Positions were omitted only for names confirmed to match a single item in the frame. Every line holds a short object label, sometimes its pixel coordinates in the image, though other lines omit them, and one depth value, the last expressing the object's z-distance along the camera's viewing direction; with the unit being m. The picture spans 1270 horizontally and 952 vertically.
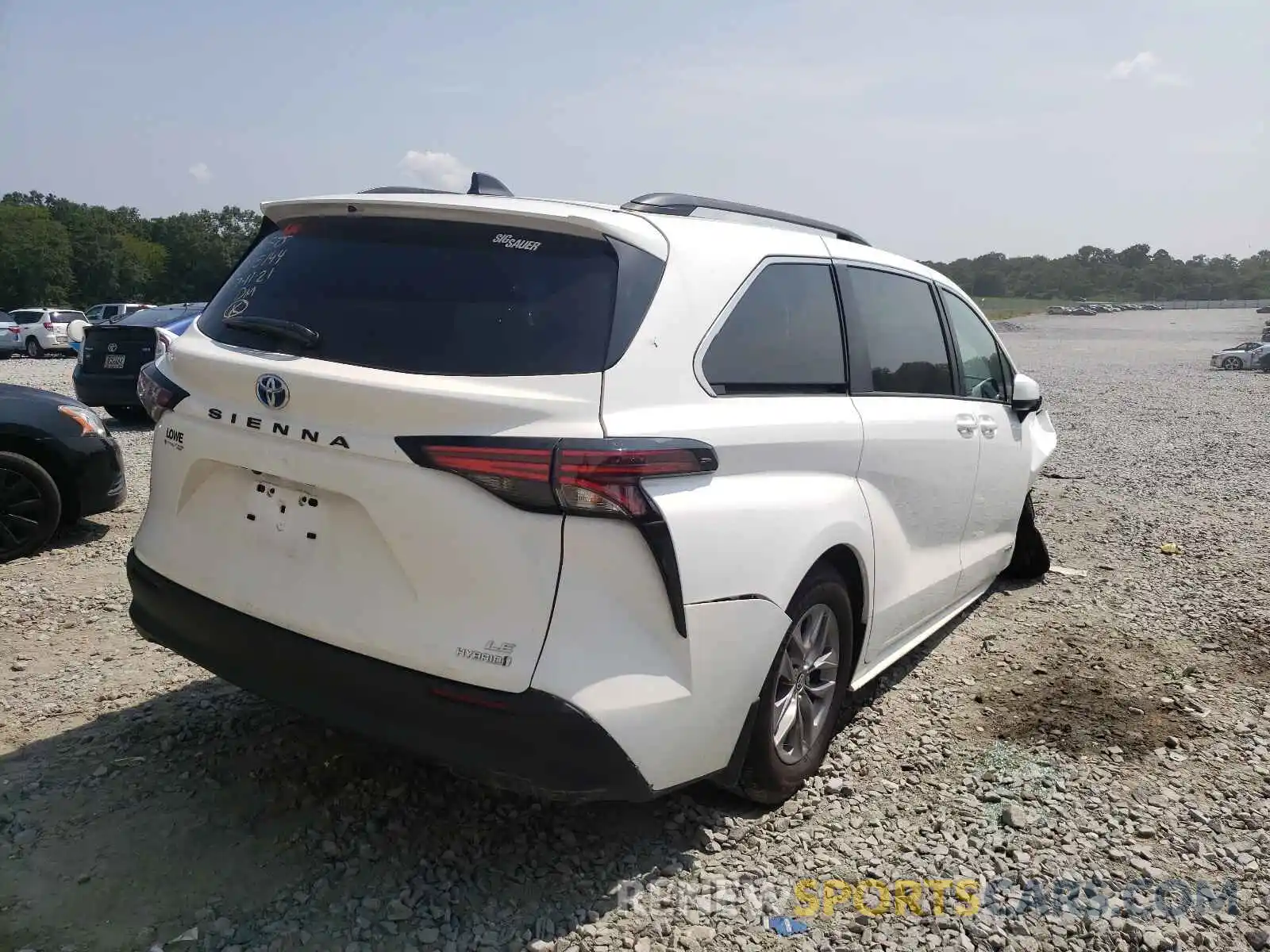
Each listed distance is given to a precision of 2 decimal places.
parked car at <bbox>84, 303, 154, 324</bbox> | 33.03
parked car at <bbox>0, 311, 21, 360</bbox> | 29.16
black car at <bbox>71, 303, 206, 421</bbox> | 11.29
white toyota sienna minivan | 2.42
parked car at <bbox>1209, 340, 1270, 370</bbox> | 31.50
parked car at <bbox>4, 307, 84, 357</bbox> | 29.28
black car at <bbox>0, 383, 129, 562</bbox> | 5.73
